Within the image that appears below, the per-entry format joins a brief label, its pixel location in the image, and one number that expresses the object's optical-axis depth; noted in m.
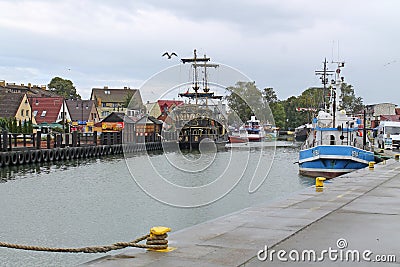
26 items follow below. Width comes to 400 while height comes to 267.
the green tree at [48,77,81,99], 148.38
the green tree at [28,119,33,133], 58.06
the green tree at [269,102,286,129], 132.52
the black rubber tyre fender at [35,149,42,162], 45.81
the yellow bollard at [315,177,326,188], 18.88
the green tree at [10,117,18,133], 56.22
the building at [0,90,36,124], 83.81
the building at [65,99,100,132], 105.25
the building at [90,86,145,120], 138.25
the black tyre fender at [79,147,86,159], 54.03
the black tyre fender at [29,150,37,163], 44.84
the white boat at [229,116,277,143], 86.80
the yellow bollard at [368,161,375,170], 27.88
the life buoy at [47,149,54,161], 47.69
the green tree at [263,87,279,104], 143.00
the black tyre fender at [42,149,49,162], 46.78
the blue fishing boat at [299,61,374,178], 30.95
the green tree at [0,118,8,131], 55.86
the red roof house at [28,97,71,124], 94.64
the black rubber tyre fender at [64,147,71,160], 50.94
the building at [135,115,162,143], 72.00
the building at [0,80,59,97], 122.97
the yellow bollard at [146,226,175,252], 9.08
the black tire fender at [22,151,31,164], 43.97
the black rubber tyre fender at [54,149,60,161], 48.90
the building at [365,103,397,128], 120.50
